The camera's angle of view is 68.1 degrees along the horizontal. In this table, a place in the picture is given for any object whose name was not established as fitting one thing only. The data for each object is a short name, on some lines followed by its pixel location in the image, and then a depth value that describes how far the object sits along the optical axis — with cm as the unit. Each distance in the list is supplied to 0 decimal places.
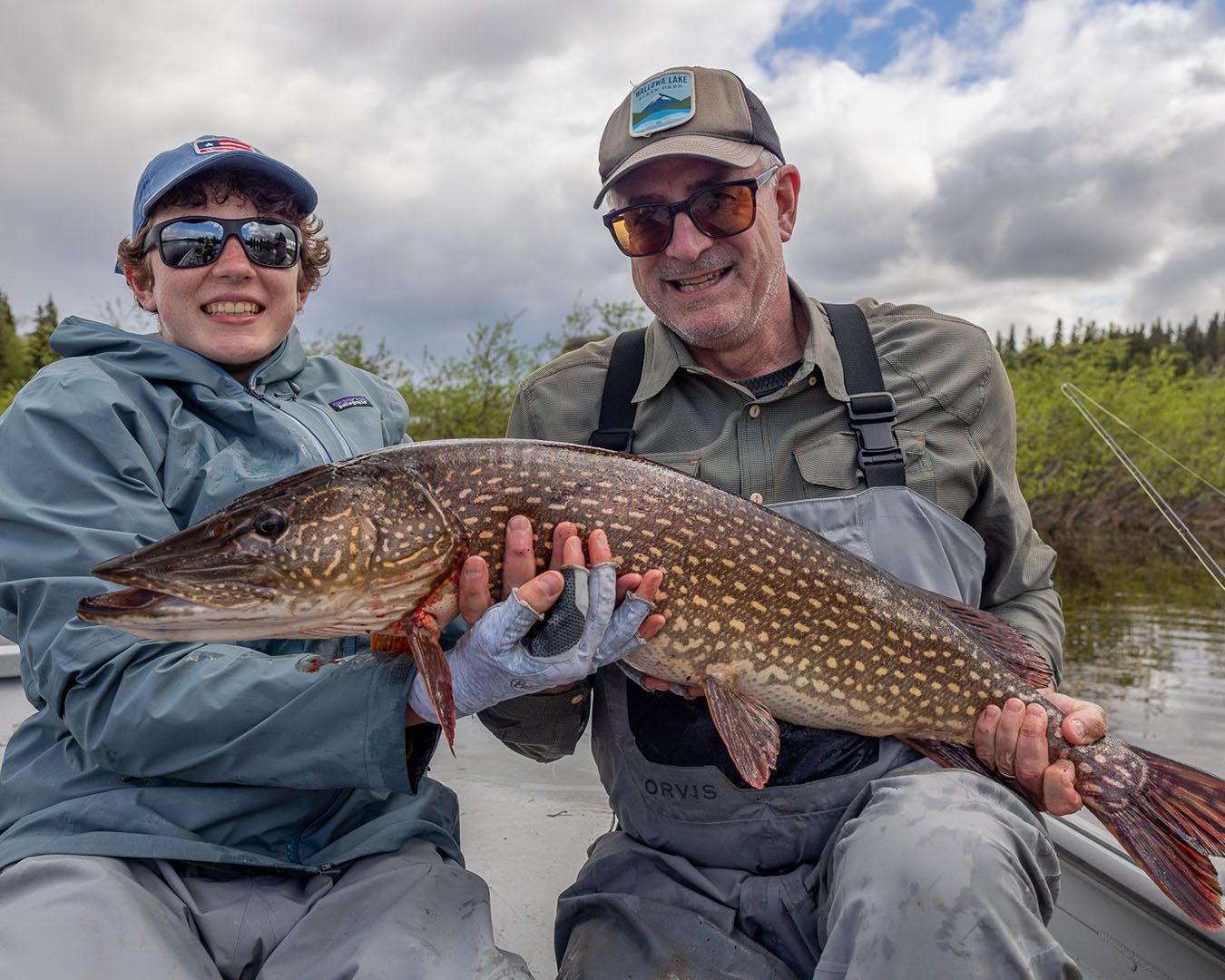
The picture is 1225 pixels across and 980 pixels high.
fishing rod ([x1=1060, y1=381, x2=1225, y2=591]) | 131
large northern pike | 62
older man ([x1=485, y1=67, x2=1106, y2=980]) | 61
